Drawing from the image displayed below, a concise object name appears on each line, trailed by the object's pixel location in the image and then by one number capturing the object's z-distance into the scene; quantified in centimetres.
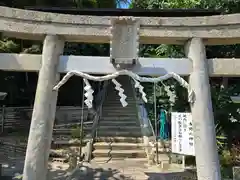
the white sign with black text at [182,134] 398
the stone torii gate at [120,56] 336
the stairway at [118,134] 608
